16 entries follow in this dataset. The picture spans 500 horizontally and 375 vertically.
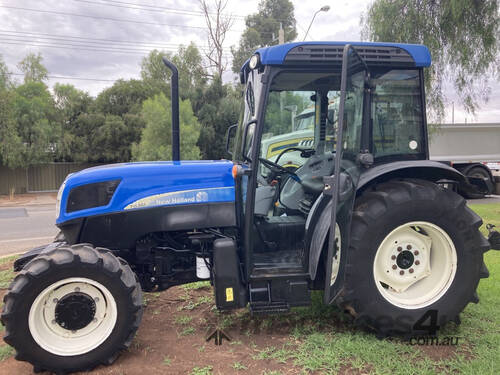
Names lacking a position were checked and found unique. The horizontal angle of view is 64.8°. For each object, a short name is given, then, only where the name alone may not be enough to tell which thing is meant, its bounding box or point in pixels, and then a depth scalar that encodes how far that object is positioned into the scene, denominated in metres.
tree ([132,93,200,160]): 15.47
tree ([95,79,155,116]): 22.36
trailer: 15.76
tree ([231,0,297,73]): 29.14
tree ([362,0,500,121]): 8.63
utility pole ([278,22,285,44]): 14.11
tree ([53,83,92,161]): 20.56
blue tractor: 2.88
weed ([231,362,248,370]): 2.80
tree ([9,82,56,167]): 18.42
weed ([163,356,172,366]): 2.88
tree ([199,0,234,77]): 20.73
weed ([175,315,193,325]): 3.63
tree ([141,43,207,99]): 24.03
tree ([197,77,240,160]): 18.88
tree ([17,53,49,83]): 27.86
